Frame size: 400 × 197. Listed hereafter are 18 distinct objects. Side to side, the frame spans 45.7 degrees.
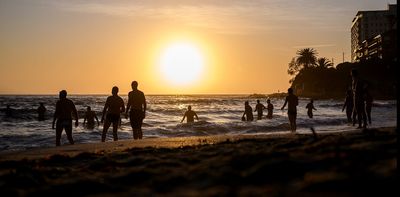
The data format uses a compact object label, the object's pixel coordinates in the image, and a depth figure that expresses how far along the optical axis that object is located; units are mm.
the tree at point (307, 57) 112000
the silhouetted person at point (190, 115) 25380
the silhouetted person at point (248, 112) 29792
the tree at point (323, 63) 108188
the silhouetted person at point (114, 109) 14625
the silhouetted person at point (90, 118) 25203
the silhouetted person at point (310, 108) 27675
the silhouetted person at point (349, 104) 20880
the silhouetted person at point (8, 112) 39109
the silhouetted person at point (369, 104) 19200
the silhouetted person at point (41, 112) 31141
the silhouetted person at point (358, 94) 15047
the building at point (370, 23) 121062
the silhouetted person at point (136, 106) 14578
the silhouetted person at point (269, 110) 31125
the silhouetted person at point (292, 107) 18109
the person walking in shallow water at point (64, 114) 14422
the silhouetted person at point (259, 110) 30481
